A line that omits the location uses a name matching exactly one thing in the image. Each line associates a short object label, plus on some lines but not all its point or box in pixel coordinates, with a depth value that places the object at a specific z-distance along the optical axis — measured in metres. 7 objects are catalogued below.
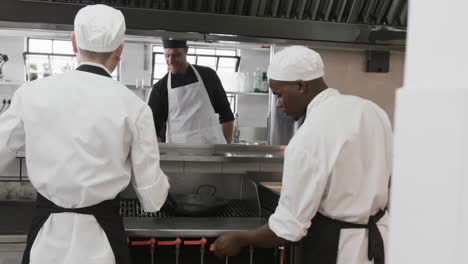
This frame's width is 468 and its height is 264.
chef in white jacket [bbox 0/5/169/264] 1.58
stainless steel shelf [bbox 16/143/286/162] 2.53
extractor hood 2.23
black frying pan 2.25
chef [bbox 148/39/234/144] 2.71
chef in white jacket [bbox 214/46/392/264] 1.48
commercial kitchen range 2.00
